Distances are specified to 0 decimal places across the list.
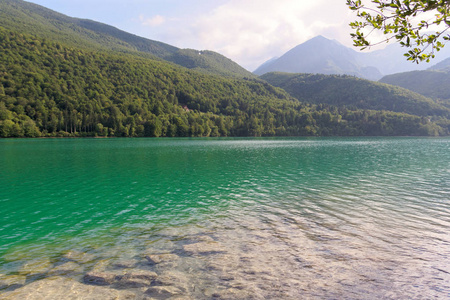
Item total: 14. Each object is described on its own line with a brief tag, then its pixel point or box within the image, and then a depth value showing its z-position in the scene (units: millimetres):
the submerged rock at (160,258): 10484
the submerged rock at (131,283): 8434
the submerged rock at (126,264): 10078
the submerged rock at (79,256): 10773
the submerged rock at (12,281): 8695
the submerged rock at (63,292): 7844
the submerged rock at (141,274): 9065
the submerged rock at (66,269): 9617
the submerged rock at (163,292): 7789
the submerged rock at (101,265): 9816
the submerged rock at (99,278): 8742
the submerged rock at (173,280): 8520
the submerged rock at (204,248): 11531
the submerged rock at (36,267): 9781
